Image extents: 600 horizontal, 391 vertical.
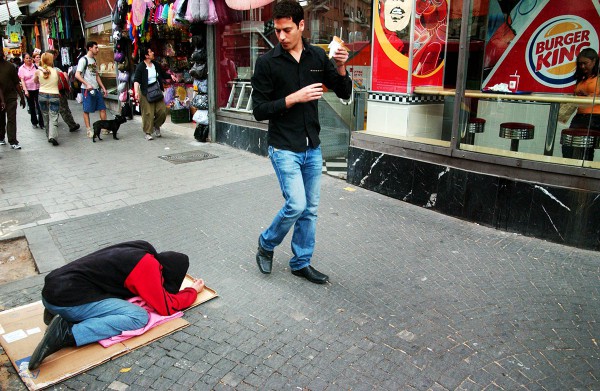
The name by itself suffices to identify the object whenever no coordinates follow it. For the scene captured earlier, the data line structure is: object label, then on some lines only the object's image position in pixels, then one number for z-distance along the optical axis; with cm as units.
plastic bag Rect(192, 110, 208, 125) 995
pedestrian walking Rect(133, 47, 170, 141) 1038
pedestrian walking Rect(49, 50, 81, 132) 1071
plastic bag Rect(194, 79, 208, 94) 981
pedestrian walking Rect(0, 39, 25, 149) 978
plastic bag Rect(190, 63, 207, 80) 967
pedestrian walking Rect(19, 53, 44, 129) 1176
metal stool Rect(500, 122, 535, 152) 521
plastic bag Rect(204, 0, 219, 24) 884
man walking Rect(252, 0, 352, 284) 356
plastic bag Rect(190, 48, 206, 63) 962
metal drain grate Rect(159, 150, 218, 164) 858
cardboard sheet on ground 286
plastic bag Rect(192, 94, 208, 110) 985
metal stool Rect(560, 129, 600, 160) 475
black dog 1049
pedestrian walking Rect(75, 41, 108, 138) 1094
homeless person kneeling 303
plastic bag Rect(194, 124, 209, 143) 1007
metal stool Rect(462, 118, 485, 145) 550
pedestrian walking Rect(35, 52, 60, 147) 1016
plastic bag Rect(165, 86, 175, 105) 1227
